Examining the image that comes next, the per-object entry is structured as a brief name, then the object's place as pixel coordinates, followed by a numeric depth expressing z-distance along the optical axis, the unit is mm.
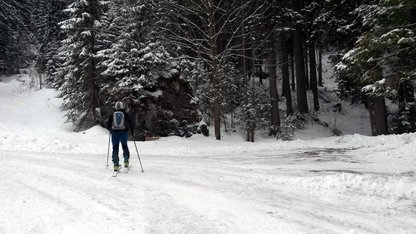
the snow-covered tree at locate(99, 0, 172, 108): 19734
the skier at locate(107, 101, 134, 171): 10305
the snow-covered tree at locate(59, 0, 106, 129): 21859
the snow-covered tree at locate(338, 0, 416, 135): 13195
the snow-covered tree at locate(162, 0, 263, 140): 18531
